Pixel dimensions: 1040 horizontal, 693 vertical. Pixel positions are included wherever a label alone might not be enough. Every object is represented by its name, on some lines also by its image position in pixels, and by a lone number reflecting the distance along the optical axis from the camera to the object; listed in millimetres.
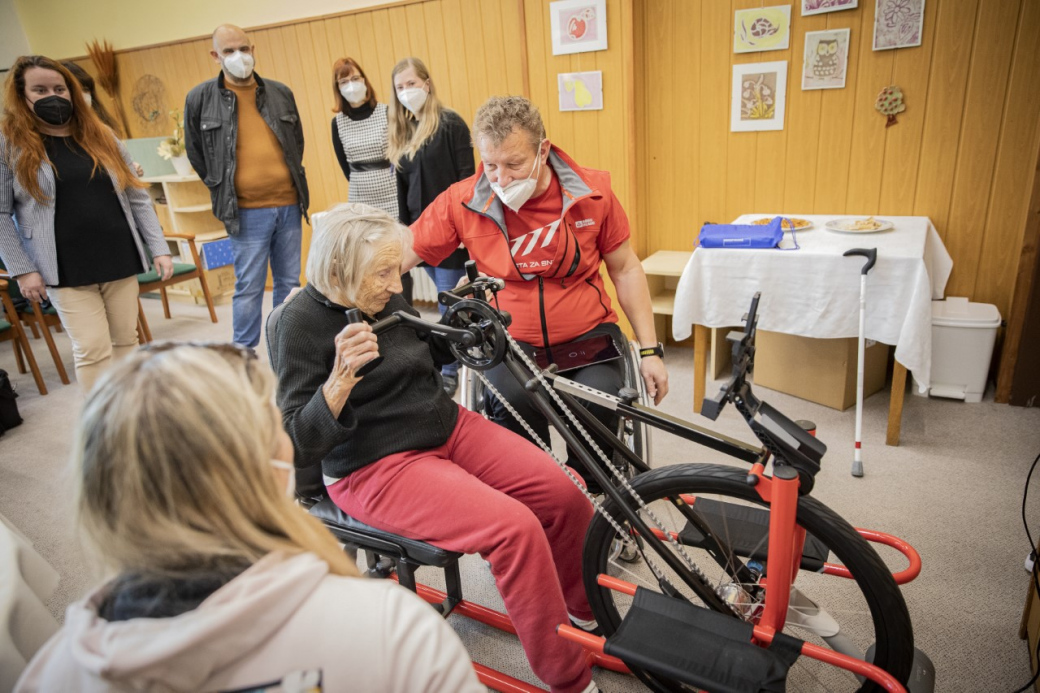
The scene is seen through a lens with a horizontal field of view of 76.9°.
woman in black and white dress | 3254
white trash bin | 2631
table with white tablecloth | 2336
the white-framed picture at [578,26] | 3156
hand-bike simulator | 1172
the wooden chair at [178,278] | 3941
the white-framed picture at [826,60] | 2834
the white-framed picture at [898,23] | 2682
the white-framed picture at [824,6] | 2754
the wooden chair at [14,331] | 3484
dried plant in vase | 4914
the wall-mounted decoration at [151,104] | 4902
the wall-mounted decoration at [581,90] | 3299
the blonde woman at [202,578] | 659
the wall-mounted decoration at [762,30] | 2900
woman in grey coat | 2352
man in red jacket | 1800
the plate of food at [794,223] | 2761
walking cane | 2273
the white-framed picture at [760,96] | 3000
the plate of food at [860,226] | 2643
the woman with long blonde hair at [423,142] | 2939
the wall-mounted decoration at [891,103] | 2809
